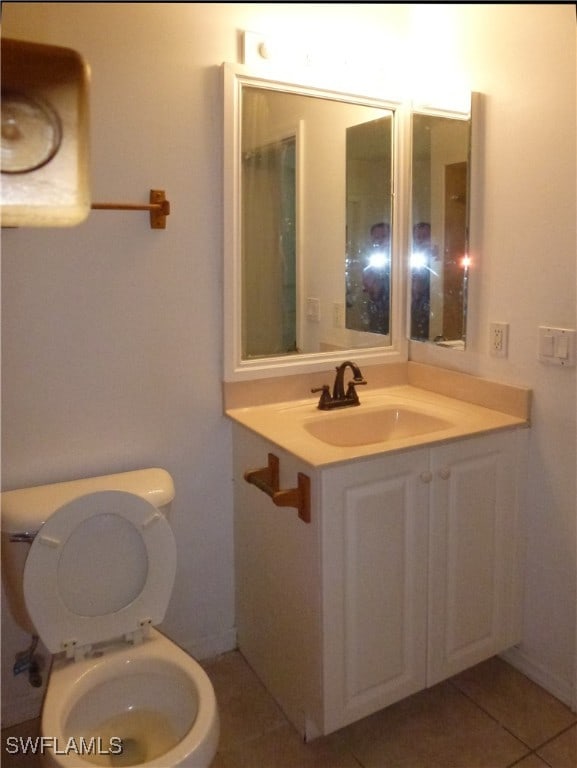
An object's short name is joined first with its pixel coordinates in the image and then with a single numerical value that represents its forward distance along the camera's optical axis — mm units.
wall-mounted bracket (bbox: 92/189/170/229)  1714
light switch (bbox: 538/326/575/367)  1715
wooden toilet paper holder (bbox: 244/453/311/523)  1563
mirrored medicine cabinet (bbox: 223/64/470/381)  1927
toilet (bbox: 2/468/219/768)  1438
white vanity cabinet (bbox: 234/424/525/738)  1586
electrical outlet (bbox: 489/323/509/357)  1921
